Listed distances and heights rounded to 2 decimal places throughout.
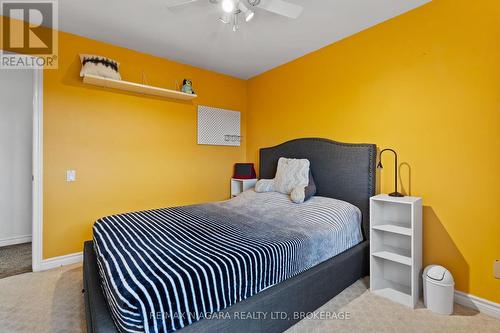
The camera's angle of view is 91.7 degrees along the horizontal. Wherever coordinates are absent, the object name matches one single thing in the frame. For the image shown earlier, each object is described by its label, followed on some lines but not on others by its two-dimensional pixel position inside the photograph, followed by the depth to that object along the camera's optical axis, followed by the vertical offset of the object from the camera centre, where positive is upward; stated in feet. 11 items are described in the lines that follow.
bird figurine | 10.91 +3.48
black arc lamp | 7.53 -0.13
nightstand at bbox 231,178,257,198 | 12.51 -1.09
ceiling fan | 6.05 +4.02
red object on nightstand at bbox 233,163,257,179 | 12.68 -0.32
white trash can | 5.96 -3.10
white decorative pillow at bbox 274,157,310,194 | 9.34 -0.42
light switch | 8.86 -0.42
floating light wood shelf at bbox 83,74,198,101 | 8.83 +3.06
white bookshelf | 6.45 -2.47
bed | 3.82 -1.85
